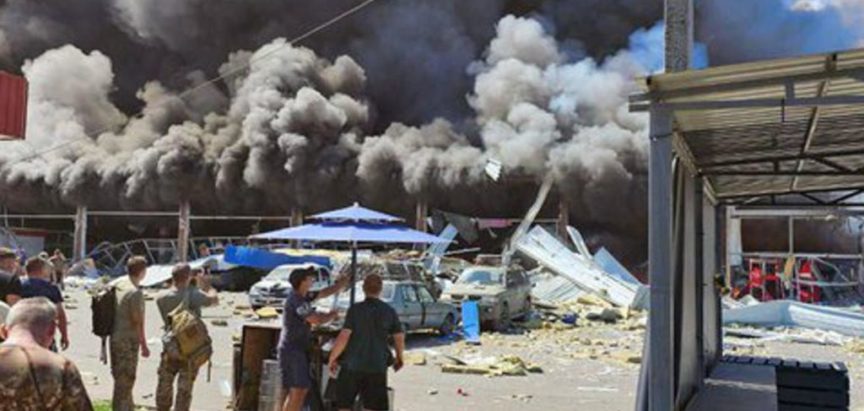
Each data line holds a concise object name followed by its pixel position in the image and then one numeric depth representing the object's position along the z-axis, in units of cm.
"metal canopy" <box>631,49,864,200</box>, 489
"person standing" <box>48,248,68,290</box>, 2078
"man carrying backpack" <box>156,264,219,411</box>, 708
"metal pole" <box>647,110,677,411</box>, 528
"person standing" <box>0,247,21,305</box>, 654
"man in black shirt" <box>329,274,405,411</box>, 657
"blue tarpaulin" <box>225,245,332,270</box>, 2268
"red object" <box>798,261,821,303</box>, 2585
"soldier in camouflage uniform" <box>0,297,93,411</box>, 304
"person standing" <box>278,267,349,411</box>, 679
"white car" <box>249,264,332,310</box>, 2045
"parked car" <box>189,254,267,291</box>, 2967
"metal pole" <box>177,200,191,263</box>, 3712
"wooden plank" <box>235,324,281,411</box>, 764
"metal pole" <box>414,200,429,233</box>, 3628
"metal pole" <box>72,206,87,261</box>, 3969
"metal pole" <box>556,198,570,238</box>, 3372
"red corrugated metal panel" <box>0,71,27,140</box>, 1099
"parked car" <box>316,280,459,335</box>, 1564
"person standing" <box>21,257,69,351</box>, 668
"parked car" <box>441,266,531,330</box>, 1827
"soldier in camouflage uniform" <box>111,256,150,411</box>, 715
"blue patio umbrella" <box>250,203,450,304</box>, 807
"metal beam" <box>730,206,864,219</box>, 1101
